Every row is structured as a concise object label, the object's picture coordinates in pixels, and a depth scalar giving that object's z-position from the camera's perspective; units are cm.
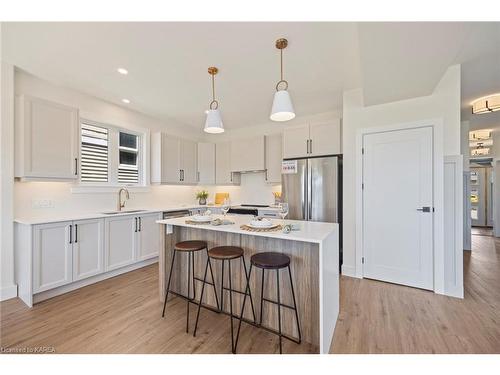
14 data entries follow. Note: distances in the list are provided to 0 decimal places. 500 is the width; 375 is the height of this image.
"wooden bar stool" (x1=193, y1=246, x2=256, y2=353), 174
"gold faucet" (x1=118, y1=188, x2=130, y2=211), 361
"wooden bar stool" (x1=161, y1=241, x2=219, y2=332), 200
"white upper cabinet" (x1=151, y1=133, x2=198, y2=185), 408
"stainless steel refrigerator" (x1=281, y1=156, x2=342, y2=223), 329
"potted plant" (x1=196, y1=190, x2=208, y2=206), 503
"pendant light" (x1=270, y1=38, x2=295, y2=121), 186
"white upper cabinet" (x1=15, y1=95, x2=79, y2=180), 247
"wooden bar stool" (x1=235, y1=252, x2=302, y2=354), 157
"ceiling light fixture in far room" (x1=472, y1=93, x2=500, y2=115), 327
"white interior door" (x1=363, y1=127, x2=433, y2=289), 263
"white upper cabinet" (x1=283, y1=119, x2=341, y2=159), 356
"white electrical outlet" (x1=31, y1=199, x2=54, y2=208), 271
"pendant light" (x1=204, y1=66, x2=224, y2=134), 224
